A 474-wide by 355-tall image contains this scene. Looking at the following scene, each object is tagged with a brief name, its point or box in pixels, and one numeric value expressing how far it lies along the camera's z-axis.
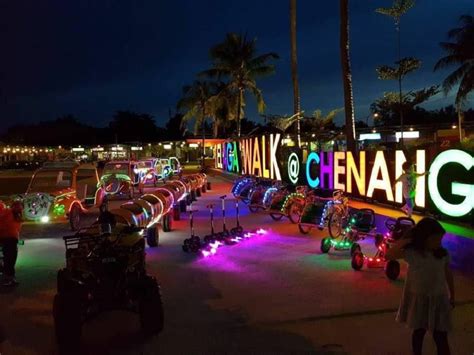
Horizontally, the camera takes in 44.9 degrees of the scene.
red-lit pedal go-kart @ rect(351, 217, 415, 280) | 8.76
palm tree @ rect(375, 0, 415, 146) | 22.94
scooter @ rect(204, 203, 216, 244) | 12.10
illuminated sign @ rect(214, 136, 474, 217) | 11.15
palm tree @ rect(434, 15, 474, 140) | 40.66
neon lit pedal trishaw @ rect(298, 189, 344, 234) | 12.29
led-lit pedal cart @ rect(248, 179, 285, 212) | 16.46
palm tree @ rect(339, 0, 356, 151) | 20.53
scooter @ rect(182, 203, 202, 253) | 11.58
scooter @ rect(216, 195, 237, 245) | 12.33
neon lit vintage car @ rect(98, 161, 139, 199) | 24.30
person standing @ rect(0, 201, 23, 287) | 9.09
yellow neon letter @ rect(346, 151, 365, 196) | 16.61
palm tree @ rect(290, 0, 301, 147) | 28.25
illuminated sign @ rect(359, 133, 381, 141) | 37.70
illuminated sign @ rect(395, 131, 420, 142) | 37.52
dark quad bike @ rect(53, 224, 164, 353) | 6.31
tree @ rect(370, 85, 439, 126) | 27.67
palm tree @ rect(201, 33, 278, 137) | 44.22
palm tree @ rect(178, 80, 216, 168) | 60.12
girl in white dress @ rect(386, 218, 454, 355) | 4.80
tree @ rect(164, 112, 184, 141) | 109.90
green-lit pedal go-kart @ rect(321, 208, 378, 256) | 10.90
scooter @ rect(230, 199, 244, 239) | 12.84
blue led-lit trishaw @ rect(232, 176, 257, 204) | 19.23
